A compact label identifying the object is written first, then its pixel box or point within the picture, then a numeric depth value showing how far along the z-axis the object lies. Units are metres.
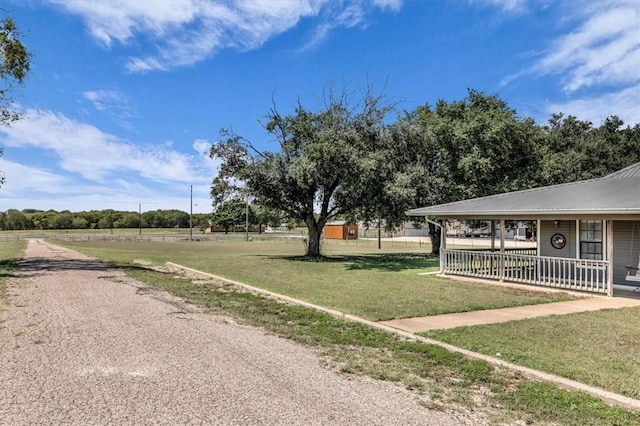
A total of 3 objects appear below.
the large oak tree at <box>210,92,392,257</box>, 19.86
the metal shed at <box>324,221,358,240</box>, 60.94
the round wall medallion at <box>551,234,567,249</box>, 14.07
